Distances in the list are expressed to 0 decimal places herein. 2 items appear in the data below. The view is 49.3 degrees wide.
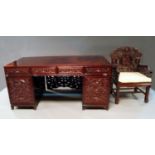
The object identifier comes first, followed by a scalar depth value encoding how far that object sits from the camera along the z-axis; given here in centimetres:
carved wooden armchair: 261
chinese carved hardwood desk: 228
